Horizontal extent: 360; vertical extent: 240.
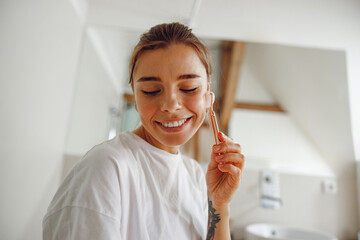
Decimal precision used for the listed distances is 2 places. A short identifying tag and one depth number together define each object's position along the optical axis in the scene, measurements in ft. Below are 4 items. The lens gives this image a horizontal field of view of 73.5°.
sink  4.57
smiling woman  1.62
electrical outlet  5.14
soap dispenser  5.03
